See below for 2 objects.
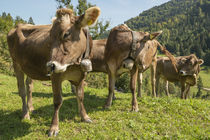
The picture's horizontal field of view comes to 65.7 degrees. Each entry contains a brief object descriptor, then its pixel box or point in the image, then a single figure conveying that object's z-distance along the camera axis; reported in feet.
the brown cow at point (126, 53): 17.60
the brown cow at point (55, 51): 11.82
